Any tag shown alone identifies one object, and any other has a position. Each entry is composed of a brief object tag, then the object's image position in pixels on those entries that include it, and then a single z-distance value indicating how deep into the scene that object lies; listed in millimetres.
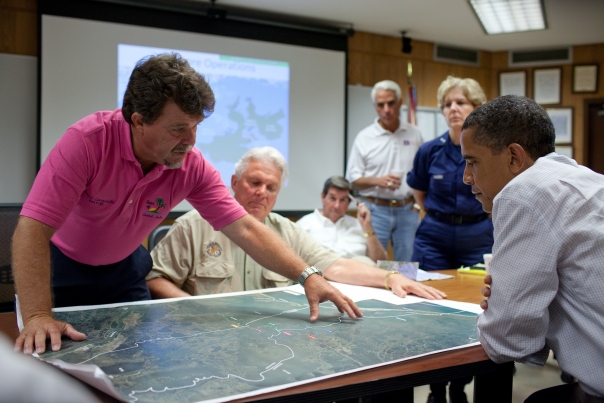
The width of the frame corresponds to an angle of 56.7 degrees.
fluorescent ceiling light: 4879
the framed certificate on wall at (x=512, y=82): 6684
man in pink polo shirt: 1375
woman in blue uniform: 2822
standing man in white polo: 4156
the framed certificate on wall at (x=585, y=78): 6367
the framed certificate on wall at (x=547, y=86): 6531
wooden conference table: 1034
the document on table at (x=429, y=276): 2346
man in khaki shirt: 2066
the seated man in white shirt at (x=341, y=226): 3322
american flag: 5738
